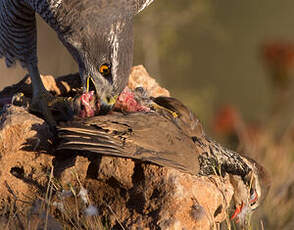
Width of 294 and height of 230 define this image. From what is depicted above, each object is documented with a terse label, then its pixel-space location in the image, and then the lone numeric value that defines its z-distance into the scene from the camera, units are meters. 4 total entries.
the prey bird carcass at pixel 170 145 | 4.31
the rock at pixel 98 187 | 4.31
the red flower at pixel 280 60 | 14.19
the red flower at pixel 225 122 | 13.12
